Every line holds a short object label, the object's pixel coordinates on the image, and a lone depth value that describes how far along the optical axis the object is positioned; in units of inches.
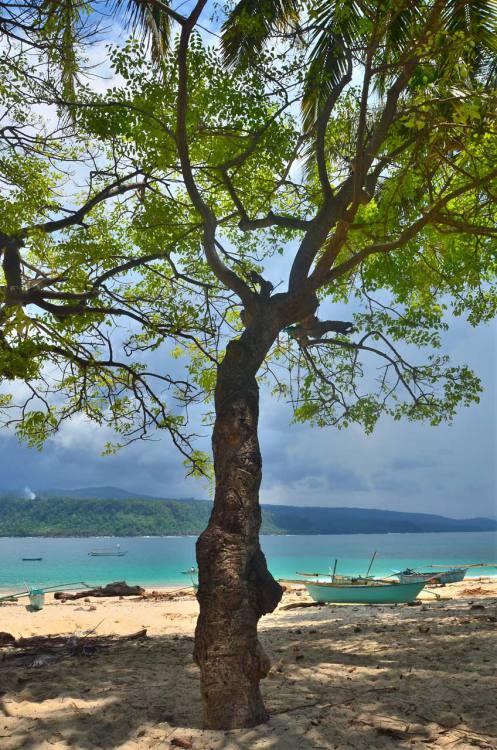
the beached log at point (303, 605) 596.8
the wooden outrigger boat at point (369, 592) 565.0
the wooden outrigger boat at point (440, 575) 706.2
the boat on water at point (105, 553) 3477.4
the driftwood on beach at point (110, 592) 811.9
